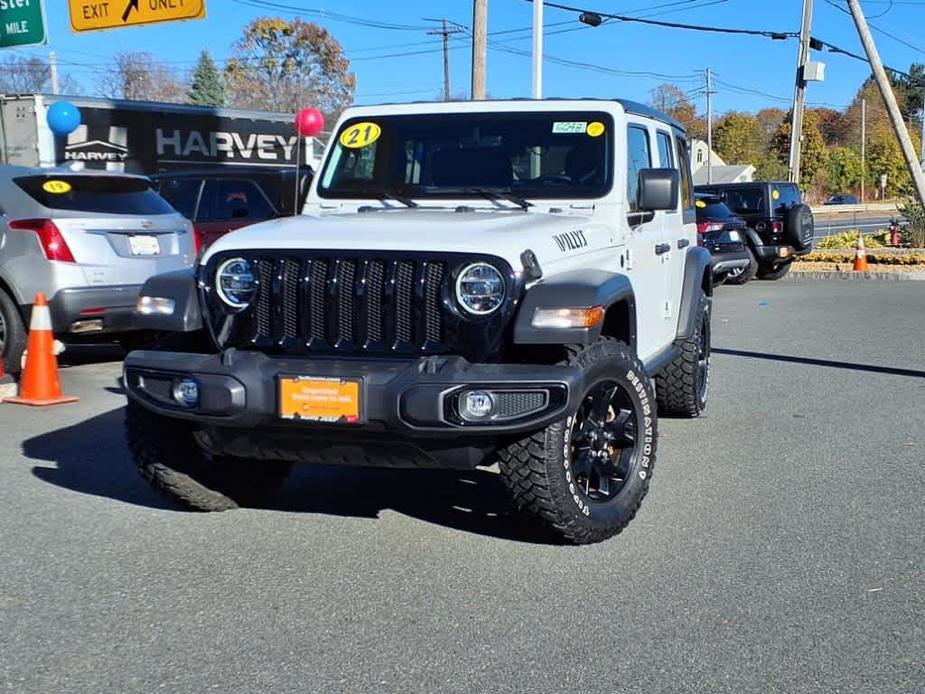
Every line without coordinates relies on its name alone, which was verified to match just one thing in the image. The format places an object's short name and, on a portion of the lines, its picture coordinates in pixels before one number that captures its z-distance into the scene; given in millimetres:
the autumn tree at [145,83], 68062
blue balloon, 19123
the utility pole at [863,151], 93550
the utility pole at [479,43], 20250
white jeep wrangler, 4371
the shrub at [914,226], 25266
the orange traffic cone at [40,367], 8266
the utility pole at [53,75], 47534
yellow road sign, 16438
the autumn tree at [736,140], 107000
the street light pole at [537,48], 22188
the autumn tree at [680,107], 100188
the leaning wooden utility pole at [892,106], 19453
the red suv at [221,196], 12414
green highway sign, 15906
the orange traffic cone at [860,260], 21219
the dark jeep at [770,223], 20172
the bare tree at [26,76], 64938
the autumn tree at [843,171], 93812
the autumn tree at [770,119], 124625
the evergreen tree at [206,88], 75875
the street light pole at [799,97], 31766
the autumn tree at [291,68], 65500
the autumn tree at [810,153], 84125
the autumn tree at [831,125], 128625
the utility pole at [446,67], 63281
